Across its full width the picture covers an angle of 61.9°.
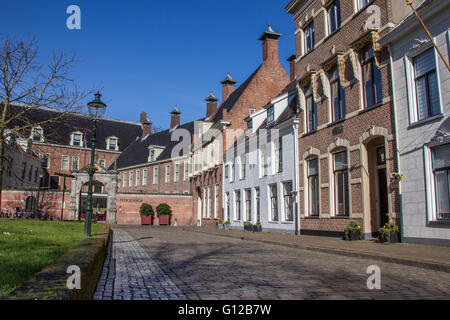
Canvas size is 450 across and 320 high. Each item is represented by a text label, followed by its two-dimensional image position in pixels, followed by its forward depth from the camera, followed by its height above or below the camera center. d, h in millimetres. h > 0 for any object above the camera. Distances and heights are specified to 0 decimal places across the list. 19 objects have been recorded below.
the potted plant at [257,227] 22855 -1085
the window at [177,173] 46031 +4384
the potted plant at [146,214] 39688 -517
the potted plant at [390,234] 12336 -812
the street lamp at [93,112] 12461 +3215
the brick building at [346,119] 13719 +3693
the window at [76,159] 59000 +7813
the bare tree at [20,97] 18906 +5731
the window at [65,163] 57656 +7073
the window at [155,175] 50719 +4575
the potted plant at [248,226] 23602 -1065
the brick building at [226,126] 32250 +7433
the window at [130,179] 56406 +4479
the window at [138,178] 54500 +4510
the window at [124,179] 57625 +4528
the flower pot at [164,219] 40031 -1052
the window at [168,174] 48000 +4465
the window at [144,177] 53009 +4505
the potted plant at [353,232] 13969 -846
